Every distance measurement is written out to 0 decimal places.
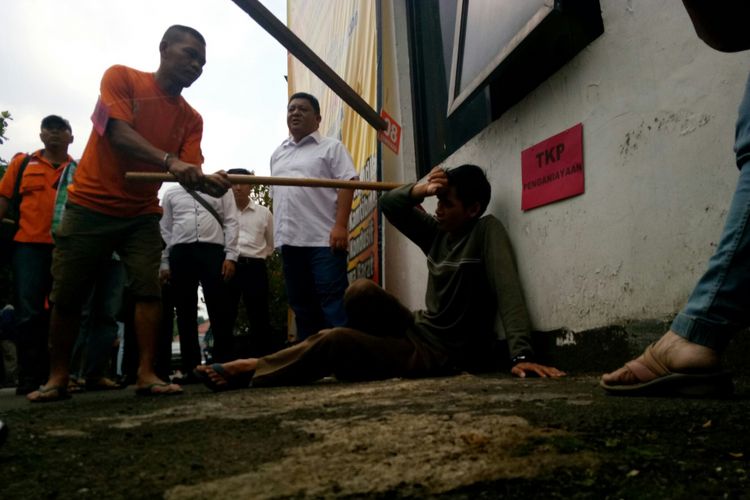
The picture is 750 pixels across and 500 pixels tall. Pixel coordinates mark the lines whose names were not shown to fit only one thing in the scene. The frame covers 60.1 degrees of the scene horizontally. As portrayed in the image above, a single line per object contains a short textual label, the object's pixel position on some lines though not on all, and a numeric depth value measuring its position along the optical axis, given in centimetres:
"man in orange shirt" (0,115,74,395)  370
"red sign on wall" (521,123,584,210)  234
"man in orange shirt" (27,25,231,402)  272
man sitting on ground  259
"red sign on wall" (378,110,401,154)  387
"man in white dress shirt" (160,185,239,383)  417
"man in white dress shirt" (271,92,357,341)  381
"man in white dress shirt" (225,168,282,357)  488
